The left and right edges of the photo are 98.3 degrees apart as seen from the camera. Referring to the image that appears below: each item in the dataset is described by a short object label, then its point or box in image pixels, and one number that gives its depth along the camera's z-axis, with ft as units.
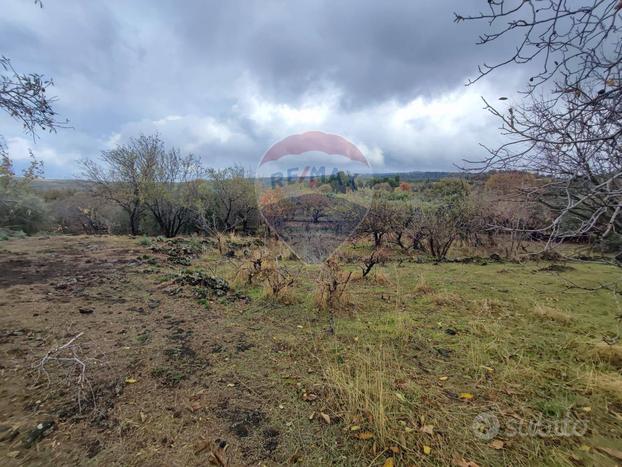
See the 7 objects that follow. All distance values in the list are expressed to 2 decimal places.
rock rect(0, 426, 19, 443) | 5.19
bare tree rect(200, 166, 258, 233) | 54.49
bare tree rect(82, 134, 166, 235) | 48.42
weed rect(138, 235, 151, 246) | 30.45
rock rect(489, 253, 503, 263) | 28.45
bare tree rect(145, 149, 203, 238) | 49.93
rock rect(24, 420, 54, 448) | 5.16
